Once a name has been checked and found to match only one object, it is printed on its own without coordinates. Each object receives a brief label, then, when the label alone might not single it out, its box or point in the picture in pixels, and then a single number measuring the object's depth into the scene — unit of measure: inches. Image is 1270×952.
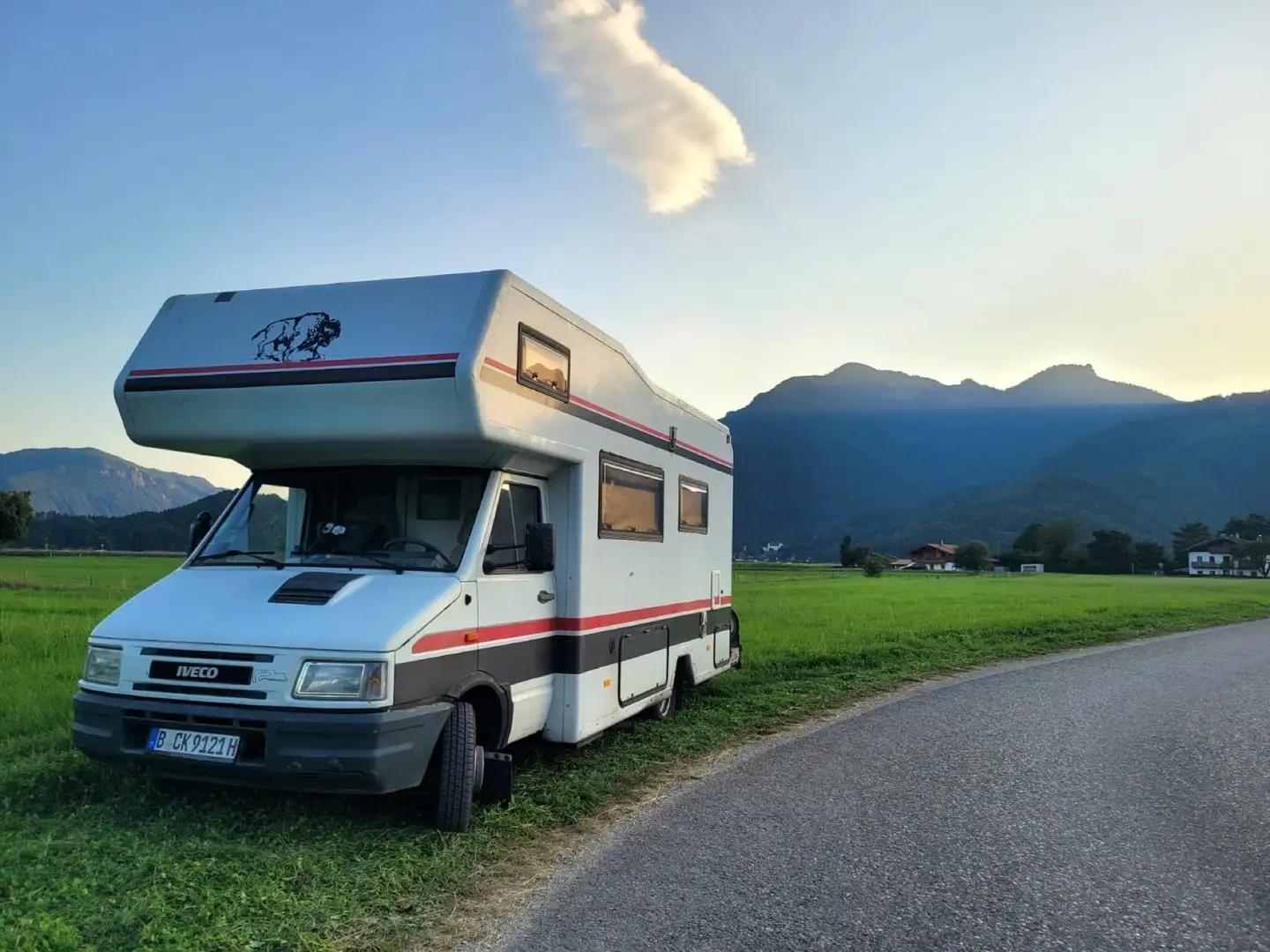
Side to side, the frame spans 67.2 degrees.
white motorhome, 199.5
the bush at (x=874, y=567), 2741.1
